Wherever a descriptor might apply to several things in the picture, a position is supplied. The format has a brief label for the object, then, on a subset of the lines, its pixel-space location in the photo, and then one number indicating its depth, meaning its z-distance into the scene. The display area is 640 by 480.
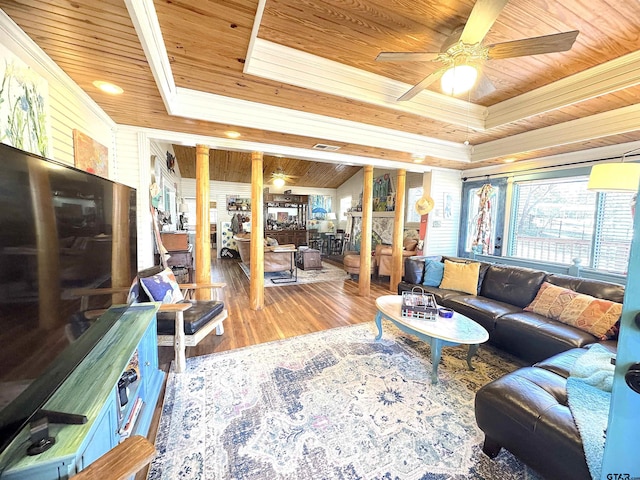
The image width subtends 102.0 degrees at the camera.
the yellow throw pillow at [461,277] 3.55
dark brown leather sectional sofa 1.28
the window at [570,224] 3.39
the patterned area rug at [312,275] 5.73
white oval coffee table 2.17
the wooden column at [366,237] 4.76
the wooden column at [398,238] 4.97
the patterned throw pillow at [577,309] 2.28
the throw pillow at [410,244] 5.86
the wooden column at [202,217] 3.53
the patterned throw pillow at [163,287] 2.51
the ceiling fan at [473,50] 1.46
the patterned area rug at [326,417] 1.50
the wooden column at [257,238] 3.81
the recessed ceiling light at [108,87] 2.04
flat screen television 0.82
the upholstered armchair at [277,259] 5.66
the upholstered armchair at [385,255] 5.77
